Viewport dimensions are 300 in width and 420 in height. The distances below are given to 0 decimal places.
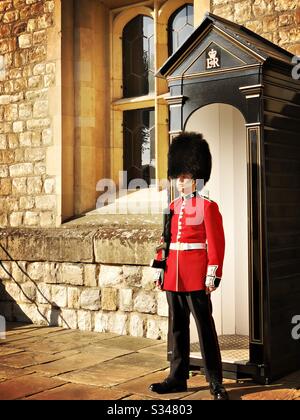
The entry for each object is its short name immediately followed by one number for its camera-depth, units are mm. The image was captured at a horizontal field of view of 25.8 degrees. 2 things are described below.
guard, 3545
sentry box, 3773
